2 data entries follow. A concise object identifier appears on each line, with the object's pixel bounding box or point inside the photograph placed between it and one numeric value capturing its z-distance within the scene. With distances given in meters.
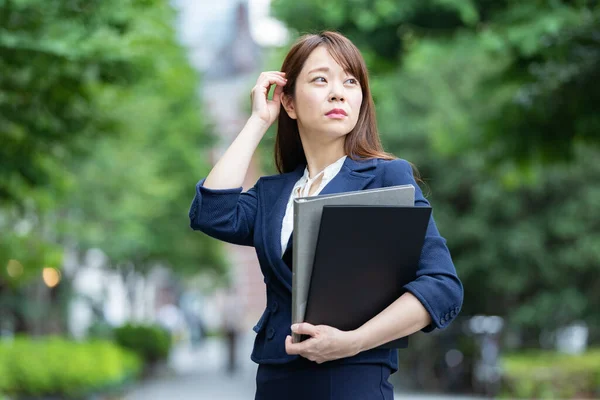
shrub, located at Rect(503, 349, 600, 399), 16.39
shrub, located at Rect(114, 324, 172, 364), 26.28
